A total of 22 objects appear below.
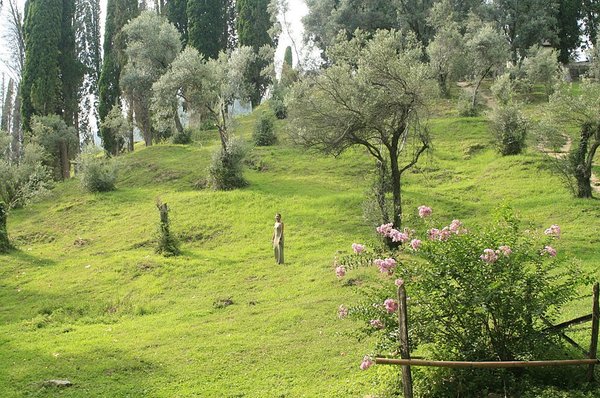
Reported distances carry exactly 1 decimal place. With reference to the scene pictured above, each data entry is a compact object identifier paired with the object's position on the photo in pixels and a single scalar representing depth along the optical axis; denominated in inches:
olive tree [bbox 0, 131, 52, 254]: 1221.5
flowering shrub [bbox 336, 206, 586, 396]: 336.8
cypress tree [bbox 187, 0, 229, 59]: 2226.9
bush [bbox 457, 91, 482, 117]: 1667.1
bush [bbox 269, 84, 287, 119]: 1868.2
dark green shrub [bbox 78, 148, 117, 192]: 1341.0
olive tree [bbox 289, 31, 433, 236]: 840.9
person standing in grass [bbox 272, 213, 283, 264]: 830.7
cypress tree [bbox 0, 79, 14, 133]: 2822.3
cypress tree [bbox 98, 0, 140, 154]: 1900.2
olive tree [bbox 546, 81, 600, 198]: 952.9
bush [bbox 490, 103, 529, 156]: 1262.3
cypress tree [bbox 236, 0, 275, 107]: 2218.3
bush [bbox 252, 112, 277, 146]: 1640.0
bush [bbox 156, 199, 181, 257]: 922.7
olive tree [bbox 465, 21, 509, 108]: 1728.6
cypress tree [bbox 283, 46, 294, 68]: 2566.4
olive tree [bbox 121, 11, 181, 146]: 1724.9
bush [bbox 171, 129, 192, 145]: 1739.7
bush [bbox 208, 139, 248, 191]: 1243.8
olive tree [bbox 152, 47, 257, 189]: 1250.6
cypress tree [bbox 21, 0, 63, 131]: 1795.0
